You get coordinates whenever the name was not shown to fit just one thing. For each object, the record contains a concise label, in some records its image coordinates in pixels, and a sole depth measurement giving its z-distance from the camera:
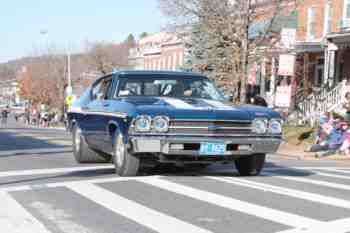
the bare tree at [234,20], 26.19
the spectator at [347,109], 21.42
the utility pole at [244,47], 25.61
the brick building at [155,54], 63.88
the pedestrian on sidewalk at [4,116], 65.00
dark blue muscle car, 9.61
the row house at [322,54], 28.70
